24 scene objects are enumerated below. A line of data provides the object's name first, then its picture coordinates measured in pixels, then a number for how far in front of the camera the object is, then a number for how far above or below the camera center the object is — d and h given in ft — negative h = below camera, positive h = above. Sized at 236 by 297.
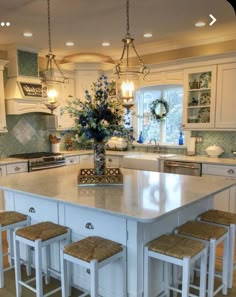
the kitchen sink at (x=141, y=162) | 15.96 -2.28
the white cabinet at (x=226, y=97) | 14.47 +1.27
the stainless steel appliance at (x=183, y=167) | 14.67 -2.40
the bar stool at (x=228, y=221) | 8.38 -2.94
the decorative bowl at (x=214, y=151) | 15.72 -1.61
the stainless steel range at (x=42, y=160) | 16.01 -2.19
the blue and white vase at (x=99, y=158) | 9.51 -1.20
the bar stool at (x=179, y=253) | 6.35 -3.00
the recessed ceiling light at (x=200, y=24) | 13.00 +4.48
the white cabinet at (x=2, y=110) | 15.75 +0.66
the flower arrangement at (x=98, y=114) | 9.11 +0.25
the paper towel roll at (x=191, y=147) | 16.74 -1.48
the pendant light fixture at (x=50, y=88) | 10.55 +1.26
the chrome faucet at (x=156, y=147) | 18.80 -1.66
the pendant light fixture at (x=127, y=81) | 8.82 +1.24
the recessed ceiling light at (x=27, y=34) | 14.26 +4.38
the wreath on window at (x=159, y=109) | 18.61 +0.82
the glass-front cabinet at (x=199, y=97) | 15.17 +1.32
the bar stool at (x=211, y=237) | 7.45 -3.02
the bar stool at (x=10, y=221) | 8.65 -3.03
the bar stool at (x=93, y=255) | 6.33 -3.03
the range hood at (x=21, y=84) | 16.47 +2.19
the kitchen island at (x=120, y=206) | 6.97 -2.03
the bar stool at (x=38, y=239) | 7.41 -3.10
